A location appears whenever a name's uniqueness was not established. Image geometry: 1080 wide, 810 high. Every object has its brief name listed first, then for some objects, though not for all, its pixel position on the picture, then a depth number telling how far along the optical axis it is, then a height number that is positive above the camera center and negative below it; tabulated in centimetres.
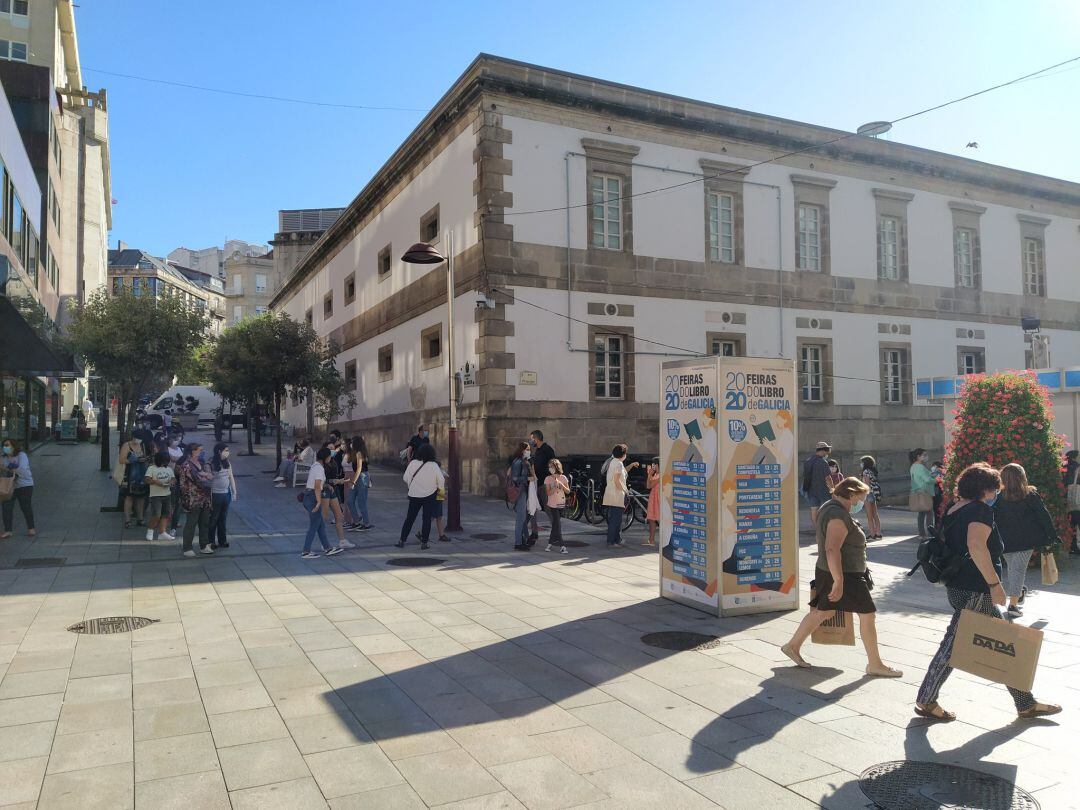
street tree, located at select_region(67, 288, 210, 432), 1950 +207
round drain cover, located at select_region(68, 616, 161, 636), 766 -195
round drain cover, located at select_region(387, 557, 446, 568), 1160 -207
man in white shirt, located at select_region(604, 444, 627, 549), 1355 -127
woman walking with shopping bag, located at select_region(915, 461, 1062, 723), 538 -105
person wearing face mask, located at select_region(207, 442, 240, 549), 1252 -110
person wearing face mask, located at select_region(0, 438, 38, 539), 1338 -96
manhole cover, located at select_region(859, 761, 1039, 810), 411 -198
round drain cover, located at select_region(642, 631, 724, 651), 722 -204
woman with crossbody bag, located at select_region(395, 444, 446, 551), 1310 -101
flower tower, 1159 -29
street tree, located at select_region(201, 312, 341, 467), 2889 +215
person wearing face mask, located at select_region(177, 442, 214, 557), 1223 -110
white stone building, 2105 +463
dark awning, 1653 +170
